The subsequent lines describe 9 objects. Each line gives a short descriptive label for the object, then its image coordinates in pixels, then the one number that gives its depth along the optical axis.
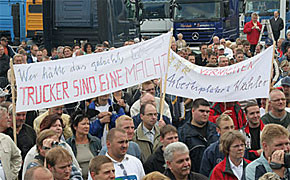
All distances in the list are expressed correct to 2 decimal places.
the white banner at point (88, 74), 13.91
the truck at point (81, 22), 31.96
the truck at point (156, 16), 44.96
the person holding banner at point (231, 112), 15.71
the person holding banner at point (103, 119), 15.32
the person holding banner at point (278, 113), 14.68
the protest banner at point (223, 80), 16.08
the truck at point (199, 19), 44.05
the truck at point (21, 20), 42.42
